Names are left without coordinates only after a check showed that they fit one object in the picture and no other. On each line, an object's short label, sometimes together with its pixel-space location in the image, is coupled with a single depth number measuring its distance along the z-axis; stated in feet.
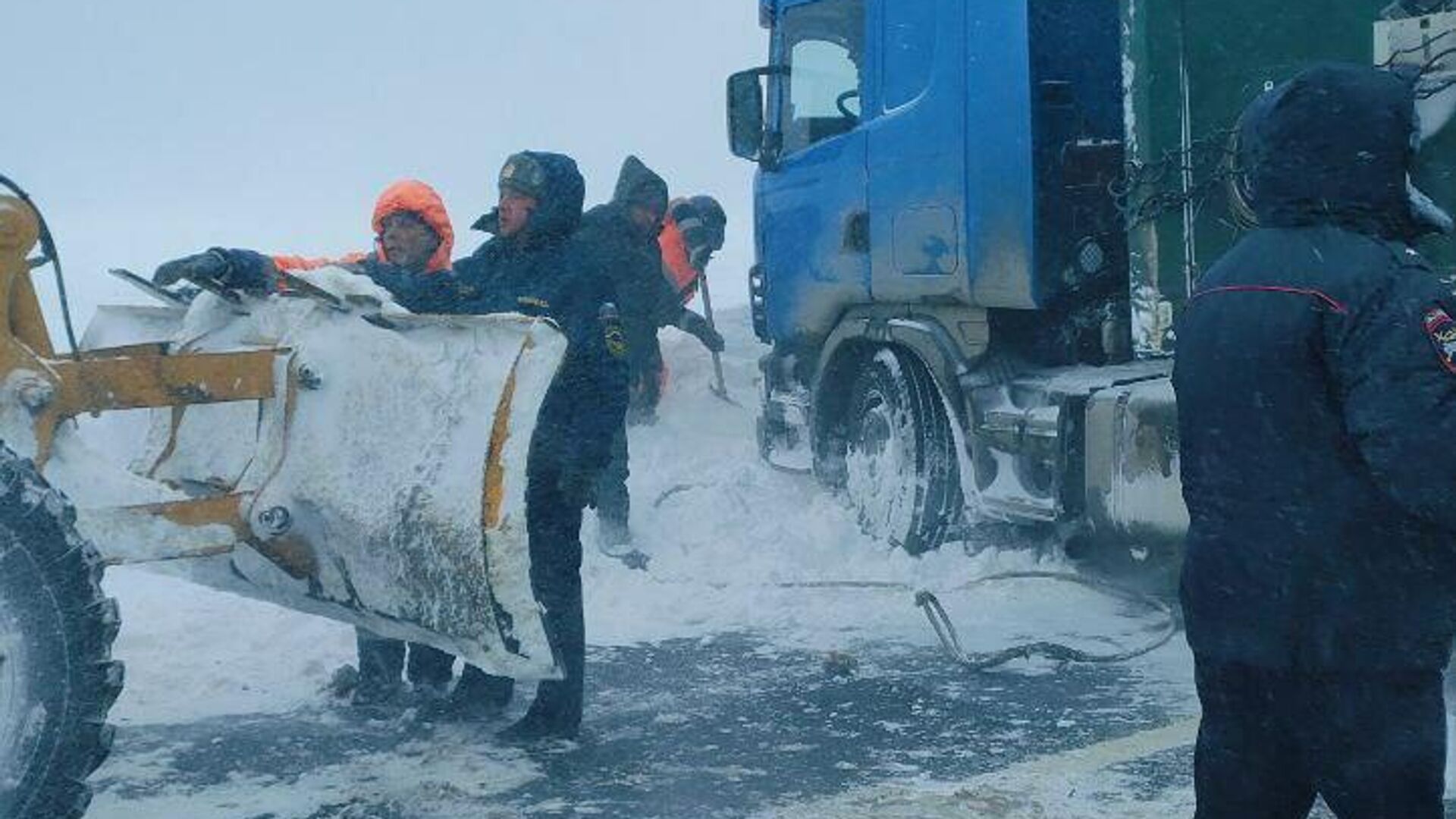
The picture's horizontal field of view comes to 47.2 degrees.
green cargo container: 20.47
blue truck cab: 20.12
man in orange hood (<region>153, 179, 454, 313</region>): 16.22
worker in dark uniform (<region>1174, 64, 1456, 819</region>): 7.93
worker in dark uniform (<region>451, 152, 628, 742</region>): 15.81
